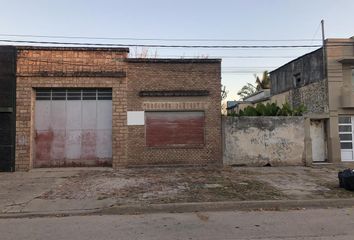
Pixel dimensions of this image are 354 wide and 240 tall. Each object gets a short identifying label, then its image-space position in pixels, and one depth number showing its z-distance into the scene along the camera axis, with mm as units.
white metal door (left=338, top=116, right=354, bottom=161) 20145
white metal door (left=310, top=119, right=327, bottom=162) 20125
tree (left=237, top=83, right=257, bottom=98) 61688
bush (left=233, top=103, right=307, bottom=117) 18766
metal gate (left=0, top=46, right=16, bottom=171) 16375
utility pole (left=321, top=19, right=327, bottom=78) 20469
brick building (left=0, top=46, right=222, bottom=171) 16766
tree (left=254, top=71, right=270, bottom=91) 52888
